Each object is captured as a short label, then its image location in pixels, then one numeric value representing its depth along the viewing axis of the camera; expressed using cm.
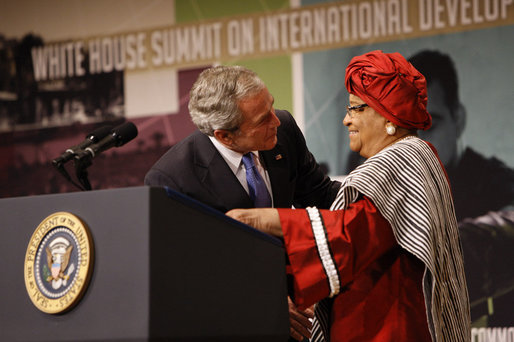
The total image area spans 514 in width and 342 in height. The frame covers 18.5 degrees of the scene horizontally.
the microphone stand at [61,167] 525
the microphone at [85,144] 524
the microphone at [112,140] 530
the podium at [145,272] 463
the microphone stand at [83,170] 529
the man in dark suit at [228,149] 596
